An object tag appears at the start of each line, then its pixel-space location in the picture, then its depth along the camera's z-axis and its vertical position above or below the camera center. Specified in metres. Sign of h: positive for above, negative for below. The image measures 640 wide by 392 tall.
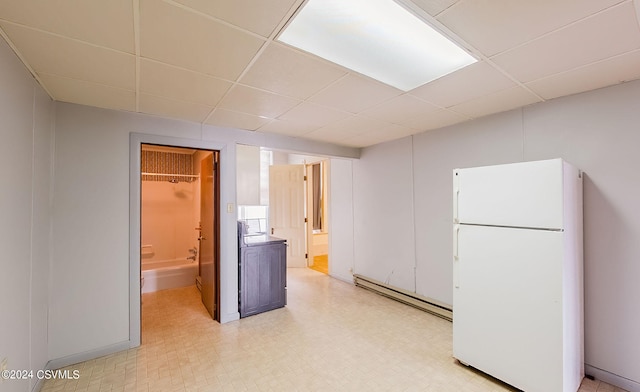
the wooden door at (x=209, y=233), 3.31 -0.46
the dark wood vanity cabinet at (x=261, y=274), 3.40 -1.00
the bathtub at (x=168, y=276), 4.30 -1.29
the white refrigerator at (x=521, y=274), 1.88 -0.59
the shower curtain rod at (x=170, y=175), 4.58 +0.41
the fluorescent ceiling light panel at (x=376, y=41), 1.48 +1.00
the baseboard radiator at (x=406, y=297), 3.32 -1.39
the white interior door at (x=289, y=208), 5.93 -0.23
